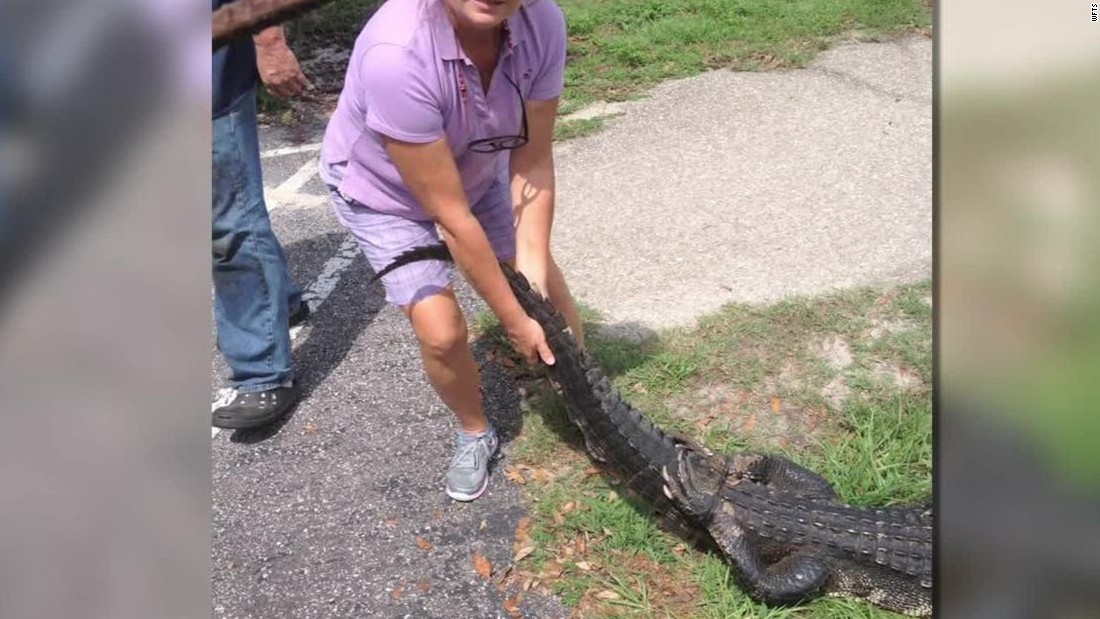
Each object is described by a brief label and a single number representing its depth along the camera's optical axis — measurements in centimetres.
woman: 203
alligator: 238
